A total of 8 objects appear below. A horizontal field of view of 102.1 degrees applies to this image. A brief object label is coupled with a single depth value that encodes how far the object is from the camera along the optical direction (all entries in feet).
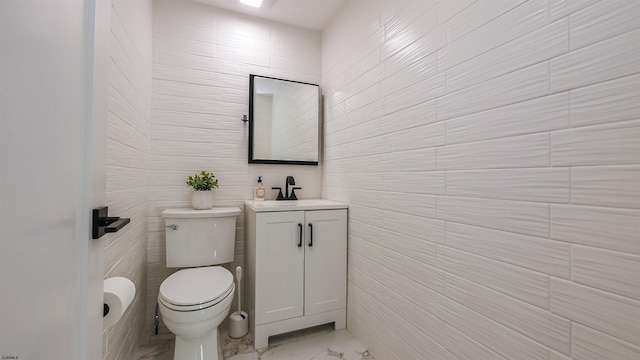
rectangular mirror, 6.84
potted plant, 5.99
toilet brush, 5.69
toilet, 4.13
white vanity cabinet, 5.33
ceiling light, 6.22
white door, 1.09
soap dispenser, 6.68
